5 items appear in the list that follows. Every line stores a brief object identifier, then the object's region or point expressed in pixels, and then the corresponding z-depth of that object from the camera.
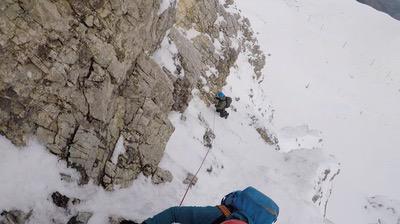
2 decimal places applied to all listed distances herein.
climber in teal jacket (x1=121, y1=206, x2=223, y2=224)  4.40
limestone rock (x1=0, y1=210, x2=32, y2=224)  4.98
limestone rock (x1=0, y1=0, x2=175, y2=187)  5.31
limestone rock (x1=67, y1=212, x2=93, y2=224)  5.72
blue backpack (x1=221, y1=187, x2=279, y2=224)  4.08
